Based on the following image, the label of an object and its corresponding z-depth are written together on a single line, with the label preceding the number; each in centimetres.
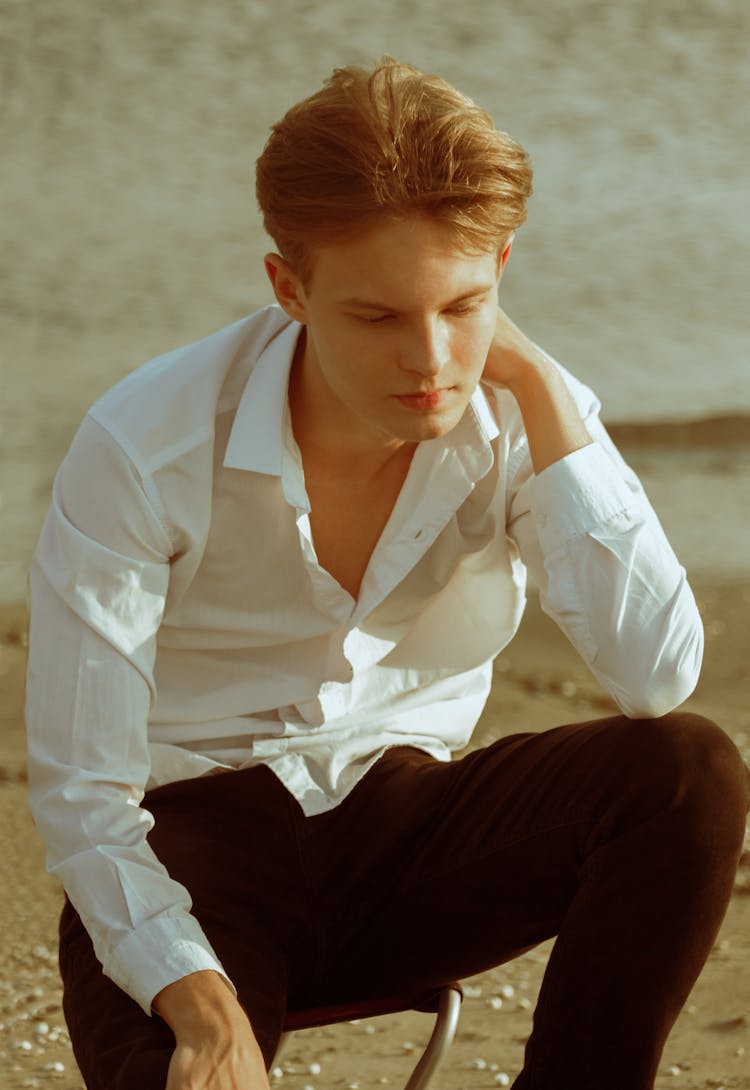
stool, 490
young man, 473
